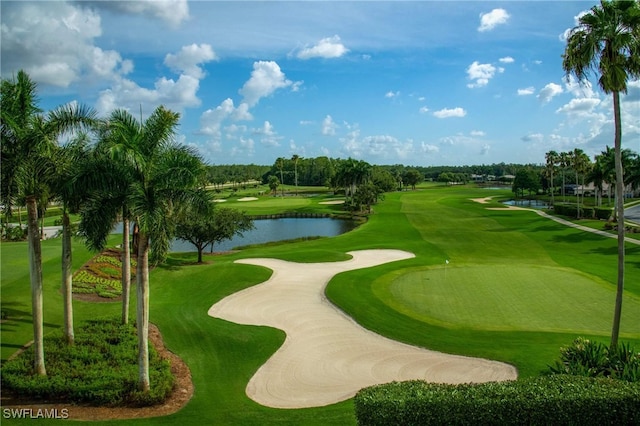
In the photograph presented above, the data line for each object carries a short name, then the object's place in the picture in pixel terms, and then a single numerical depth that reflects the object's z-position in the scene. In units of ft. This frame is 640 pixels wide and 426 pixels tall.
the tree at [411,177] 576.20
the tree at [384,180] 461.37
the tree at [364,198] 295.28
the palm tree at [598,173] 250.16
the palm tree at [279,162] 590.14
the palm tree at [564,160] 284.69
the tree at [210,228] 134.41
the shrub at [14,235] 152.25
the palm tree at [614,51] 52.01
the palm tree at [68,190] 52.85
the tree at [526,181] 410.10
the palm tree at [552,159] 309.92
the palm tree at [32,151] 49.73
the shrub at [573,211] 234.72
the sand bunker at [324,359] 55.72
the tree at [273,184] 495.94
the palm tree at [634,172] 238.68
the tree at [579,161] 261.44
